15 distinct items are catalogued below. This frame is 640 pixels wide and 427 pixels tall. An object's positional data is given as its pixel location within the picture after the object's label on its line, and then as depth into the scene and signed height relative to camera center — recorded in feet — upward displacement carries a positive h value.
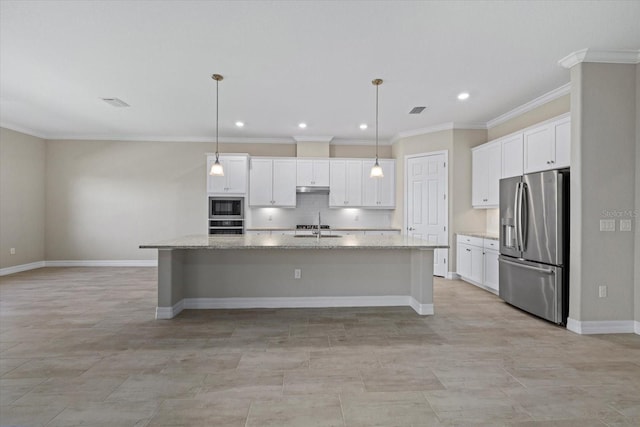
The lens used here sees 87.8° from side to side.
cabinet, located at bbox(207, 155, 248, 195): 21.72 +2.27
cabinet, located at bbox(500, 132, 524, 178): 14.98 +2.77
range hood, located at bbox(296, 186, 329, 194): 22.63 +1.67
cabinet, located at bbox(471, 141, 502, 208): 16.76 +2.14
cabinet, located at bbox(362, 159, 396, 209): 22.95 +1.85
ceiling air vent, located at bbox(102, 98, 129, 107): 15.46 +5.24
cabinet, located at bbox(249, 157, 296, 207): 22.36 +2.14
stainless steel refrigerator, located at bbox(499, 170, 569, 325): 11.55 -1.07
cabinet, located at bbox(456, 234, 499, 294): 15.84 -2.41
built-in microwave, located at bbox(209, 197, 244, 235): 21.42 -0.15
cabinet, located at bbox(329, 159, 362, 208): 22.77 +2.10
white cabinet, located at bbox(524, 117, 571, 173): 12.27 +2.76
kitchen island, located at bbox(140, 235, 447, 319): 13.52 -2.62
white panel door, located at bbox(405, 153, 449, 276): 19.71 +0.83
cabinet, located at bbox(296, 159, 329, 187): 22.58 +2.76
